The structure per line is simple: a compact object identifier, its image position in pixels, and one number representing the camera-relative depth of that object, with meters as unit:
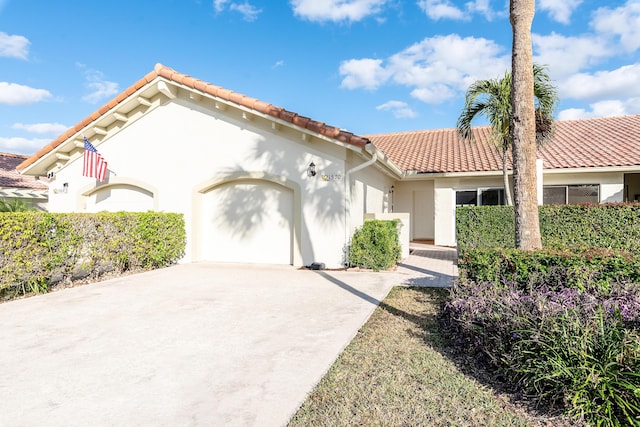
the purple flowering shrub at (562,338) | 2.91
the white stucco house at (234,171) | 10.20
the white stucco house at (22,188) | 16.69
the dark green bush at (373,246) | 9.90
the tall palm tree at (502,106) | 11.93
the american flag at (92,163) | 11.25
